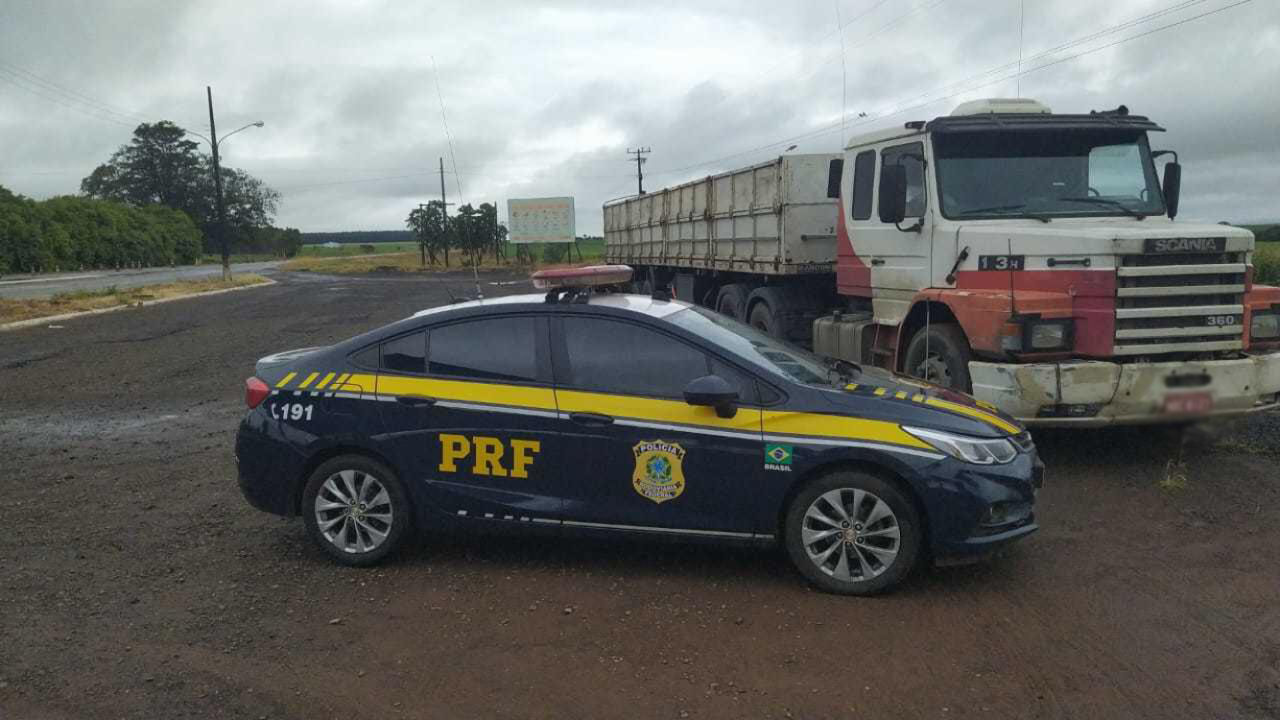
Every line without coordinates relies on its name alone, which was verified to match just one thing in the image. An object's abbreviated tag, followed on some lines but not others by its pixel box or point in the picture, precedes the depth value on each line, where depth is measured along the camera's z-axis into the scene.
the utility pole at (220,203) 42.84
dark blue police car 4.56
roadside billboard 49.47
